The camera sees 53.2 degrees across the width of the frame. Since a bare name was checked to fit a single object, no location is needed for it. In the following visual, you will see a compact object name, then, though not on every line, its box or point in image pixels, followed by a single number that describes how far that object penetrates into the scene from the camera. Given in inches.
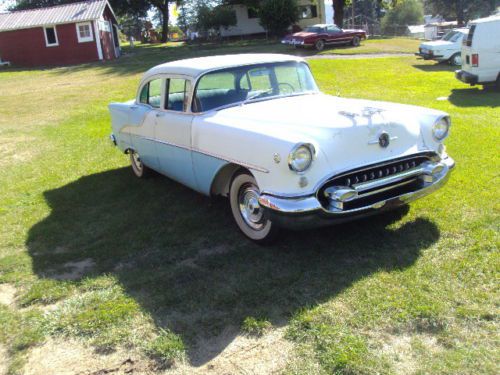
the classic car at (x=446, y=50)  770.8
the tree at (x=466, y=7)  2406.3
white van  499.2
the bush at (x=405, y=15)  3213.6
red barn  1234.6
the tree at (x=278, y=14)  1343.5
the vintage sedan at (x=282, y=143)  156.3
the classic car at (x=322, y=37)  1046.4
